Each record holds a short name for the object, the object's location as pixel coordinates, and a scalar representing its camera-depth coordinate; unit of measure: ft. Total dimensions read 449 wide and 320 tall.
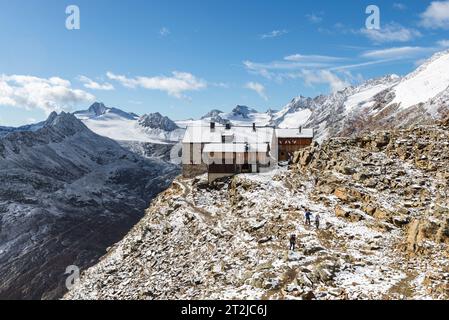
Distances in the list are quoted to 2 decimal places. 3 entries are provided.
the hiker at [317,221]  125.39
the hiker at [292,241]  113.28
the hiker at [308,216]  128.16
